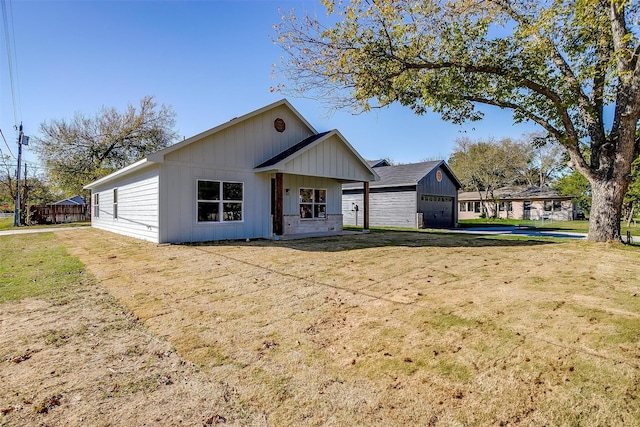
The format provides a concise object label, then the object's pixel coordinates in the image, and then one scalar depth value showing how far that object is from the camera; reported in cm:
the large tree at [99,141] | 2658
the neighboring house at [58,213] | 2450
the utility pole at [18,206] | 2189
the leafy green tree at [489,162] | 3325
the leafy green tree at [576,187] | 2547
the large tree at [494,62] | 894
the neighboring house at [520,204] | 3141
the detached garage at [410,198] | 2025
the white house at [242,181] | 1002
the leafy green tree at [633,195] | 1856
